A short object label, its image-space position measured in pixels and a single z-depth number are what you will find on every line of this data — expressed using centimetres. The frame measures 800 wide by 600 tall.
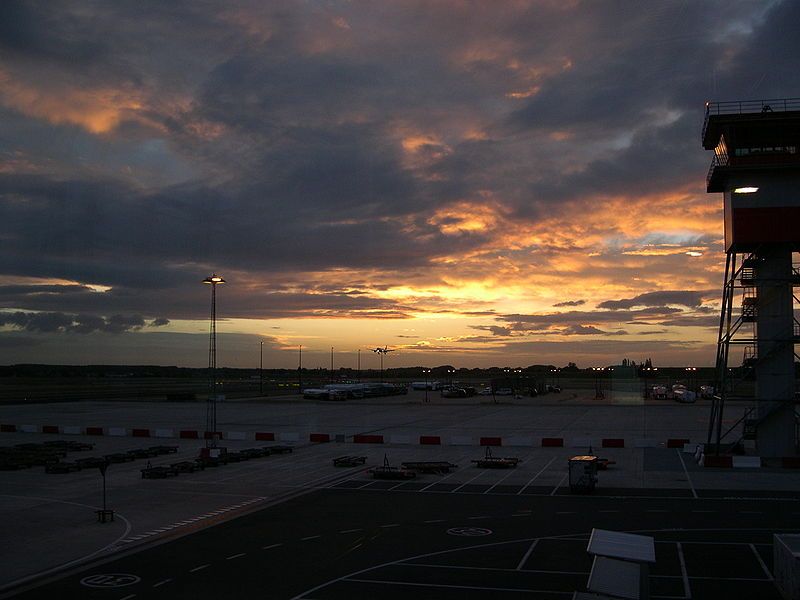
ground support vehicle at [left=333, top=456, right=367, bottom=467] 4756
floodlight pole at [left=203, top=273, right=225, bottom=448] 5350
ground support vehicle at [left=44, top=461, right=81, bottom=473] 4485
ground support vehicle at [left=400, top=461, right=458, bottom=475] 4453
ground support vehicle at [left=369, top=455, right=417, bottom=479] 4196
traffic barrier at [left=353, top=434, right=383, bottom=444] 6100
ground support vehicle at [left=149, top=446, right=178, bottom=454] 5388
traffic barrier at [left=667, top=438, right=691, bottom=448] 5578
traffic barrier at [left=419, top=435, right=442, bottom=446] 5919
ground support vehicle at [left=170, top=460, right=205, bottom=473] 4419
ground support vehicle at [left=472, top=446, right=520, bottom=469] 4625
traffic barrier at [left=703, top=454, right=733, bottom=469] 4591
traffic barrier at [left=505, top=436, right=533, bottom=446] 5828
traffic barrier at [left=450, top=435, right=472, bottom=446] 5953
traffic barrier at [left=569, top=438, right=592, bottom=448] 5666
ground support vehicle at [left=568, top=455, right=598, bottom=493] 3656
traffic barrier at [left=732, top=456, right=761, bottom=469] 4544
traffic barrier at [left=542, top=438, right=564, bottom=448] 5731
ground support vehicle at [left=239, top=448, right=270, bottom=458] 5149
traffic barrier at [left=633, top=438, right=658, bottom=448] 5675
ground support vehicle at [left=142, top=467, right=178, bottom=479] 4219
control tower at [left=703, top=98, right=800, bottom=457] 4662
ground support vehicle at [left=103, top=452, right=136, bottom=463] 4944
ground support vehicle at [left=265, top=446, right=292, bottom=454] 5426
